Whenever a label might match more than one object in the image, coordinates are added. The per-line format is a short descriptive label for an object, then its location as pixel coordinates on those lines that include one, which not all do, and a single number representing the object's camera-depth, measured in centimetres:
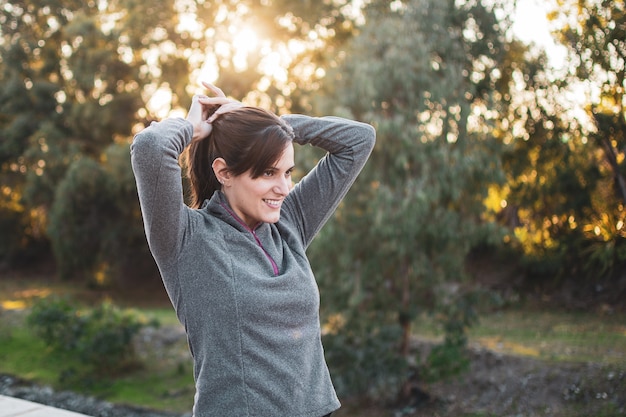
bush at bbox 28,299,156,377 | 886
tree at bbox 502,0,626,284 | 518
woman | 124
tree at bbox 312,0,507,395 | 658
